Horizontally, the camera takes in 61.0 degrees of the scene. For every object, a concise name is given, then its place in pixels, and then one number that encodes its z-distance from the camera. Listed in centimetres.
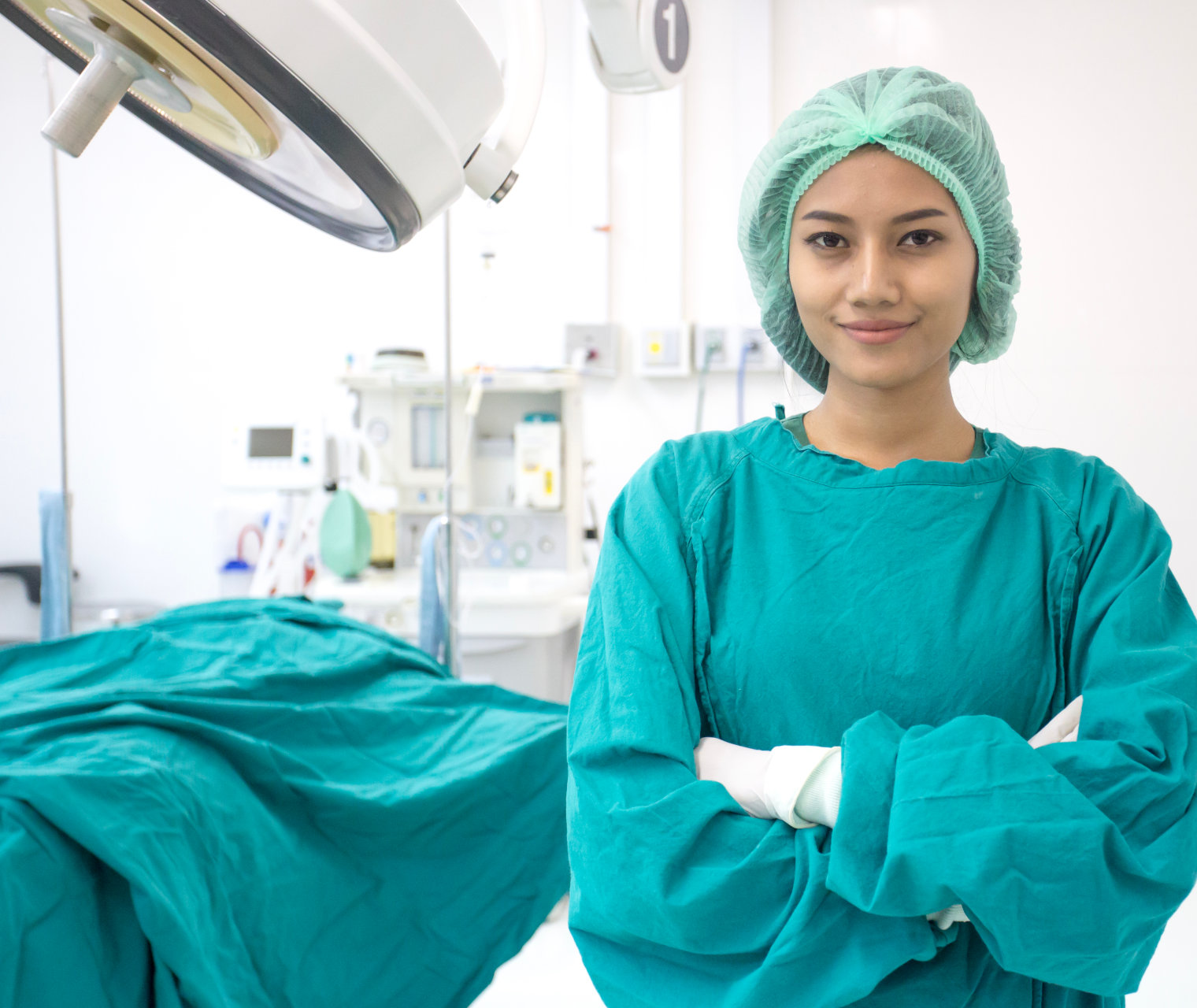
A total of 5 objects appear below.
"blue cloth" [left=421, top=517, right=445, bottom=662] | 193
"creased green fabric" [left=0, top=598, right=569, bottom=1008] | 106
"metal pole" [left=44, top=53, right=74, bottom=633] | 194
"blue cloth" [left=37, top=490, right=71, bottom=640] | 198
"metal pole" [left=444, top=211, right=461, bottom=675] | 183
